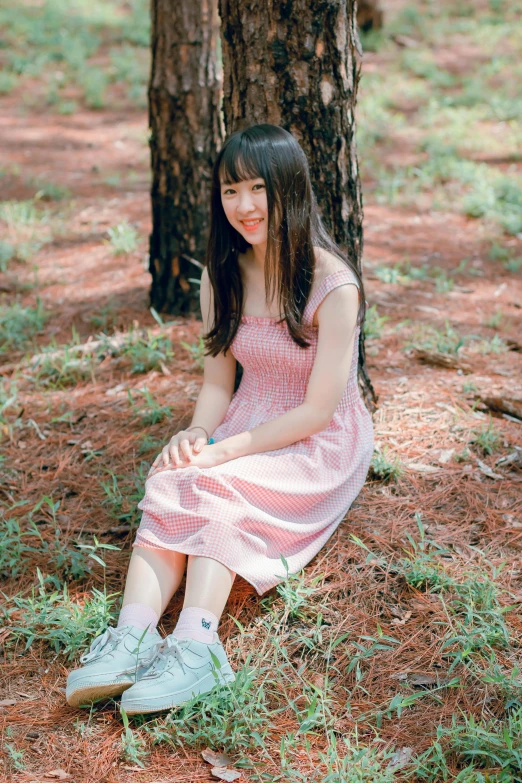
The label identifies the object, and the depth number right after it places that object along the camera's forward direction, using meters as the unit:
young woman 2.21
